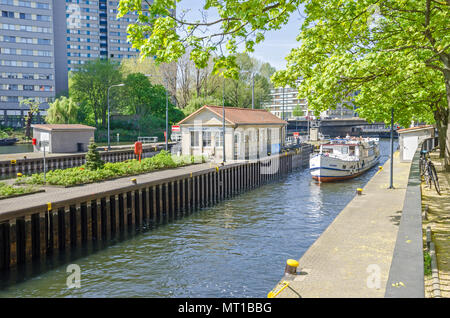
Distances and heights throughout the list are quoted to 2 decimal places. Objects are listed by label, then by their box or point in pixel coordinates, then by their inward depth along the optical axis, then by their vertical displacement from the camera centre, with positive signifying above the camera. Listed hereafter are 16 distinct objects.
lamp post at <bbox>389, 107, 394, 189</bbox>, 20.88 -2.15
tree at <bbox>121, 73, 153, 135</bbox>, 87.06 +9.71
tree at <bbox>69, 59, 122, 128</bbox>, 89.62 +12.20
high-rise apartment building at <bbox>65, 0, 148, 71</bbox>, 147.88 +40.64
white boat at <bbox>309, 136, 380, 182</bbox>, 37.41 -1.92
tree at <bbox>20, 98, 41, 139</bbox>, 88.55 +4.20
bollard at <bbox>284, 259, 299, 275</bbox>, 9.06 -2.81
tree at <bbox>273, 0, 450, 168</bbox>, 13.61 +3.22
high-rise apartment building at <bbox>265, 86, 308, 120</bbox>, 193.48 +17.13
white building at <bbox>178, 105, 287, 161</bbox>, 38.84 +0.62
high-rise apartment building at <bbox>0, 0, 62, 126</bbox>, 112.19 +24.17
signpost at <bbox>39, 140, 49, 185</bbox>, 23.64 -0.10
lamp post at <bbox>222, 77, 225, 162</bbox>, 36.00 +0.00
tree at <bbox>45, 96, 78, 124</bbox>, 72.06 +5.07
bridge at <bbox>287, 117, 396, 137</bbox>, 109.69 +3.87
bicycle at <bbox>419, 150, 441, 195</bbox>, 19.42 -1.81
